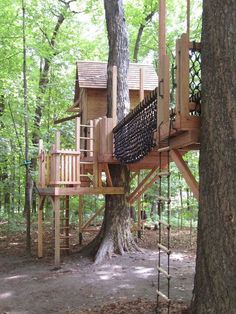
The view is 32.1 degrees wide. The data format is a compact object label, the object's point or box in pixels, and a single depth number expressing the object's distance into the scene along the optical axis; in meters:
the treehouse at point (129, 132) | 4.64
